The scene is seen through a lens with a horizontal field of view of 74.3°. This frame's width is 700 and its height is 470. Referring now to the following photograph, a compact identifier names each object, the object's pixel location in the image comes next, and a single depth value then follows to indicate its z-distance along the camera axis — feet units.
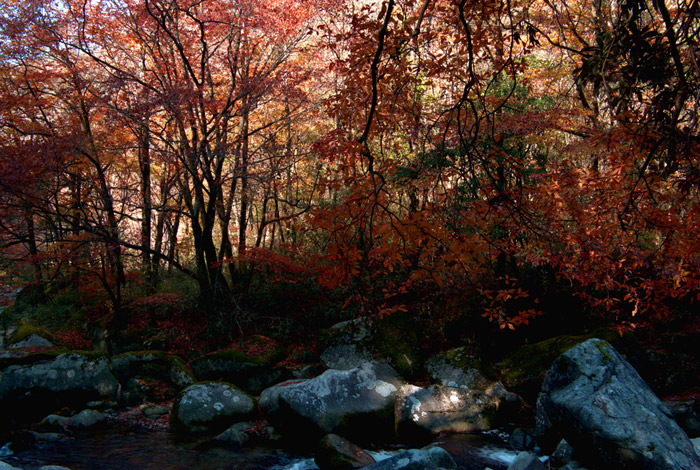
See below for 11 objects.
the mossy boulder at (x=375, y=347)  29.25
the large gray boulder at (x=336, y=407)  21.01
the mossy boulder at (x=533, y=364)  24.22
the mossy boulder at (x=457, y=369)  24.93
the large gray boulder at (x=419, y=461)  15.02
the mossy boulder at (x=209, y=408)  21.93
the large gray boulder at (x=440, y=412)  21.04
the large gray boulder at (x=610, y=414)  14.02
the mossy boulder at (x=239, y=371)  28.50
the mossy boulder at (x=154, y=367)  27.53
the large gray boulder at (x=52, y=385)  23.03
